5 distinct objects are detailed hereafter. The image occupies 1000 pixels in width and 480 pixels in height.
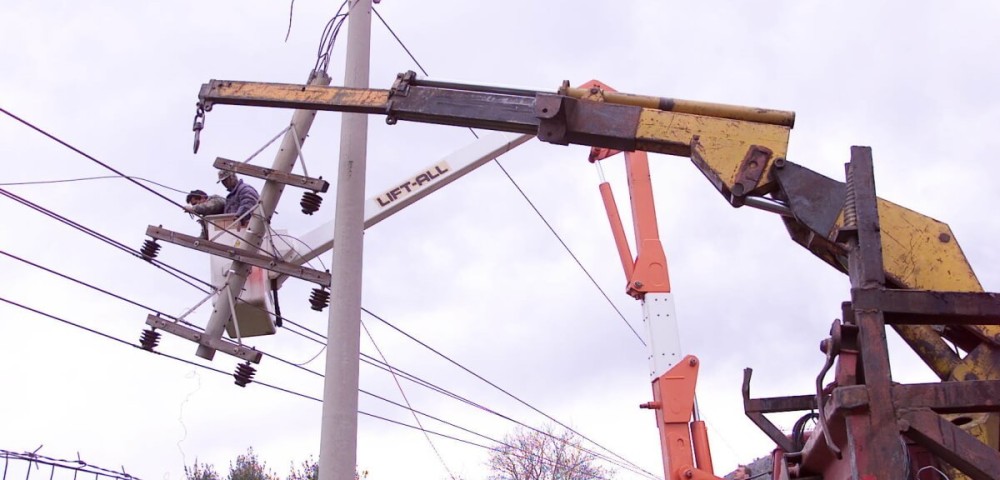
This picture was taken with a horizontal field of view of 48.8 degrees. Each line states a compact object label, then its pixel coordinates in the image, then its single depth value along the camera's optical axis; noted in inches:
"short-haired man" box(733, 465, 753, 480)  304.3
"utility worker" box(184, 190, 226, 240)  424.8
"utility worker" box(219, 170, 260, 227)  423.2
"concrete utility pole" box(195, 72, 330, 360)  410.3
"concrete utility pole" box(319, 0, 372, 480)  333.7
